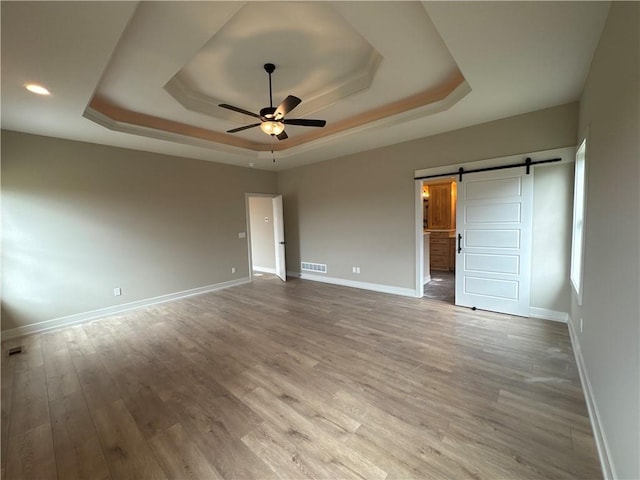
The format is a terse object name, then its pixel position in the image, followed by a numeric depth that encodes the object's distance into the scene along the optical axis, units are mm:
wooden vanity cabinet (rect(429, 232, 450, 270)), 6750
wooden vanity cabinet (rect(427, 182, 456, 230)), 6988
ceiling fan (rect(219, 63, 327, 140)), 2688
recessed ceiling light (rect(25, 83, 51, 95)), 2393
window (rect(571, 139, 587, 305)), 2903
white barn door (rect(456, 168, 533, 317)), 3557
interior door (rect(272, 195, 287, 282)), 6301
